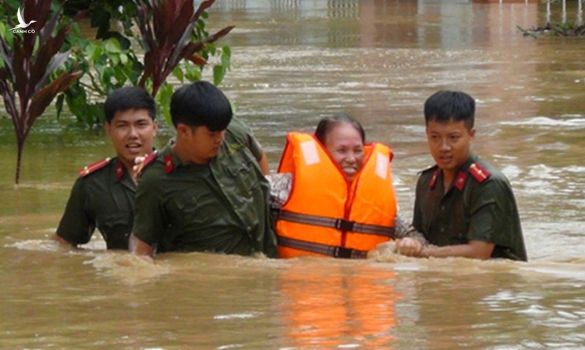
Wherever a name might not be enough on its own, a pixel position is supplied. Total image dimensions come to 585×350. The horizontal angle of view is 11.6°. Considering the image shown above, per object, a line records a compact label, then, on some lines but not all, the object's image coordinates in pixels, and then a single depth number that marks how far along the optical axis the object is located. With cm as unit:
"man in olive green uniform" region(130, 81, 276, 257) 1209
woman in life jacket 1267
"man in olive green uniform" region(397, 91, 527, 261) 1211
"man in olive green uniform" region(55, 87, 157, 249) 1306
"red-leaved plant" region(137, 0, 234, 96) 2137
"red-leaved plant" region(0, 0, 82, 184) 1978
